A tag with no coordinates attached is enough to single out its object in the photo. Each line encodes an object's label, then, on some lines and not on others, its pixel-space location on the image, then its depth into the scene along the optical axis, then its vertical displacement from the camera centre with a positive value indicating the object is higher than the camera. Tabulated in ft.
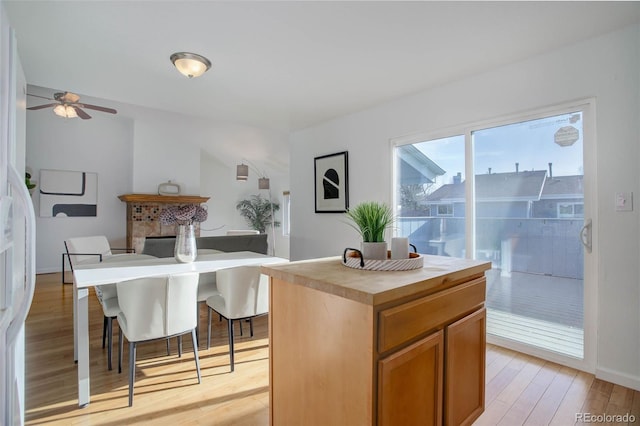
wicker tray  4.43 -0.68
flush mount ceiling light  8.01 +3.87
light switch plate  6.81 +0.31
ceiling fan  12.59 +4.54
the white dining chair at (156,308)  6.32 -1.92
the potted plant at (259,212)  29.40 +0.31
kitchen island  3.41 -1.58
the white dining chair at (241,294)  7.64 -1.92
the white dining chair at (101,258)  7.70 -1.64
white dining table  6.31 -1.35
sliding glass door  7.83 -0.08
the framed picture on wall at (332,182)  13.32 +1.43
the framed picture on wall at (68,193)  20.43 +1.45
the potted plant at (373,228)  4.69 -0.19
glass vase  8.70 -0.79
